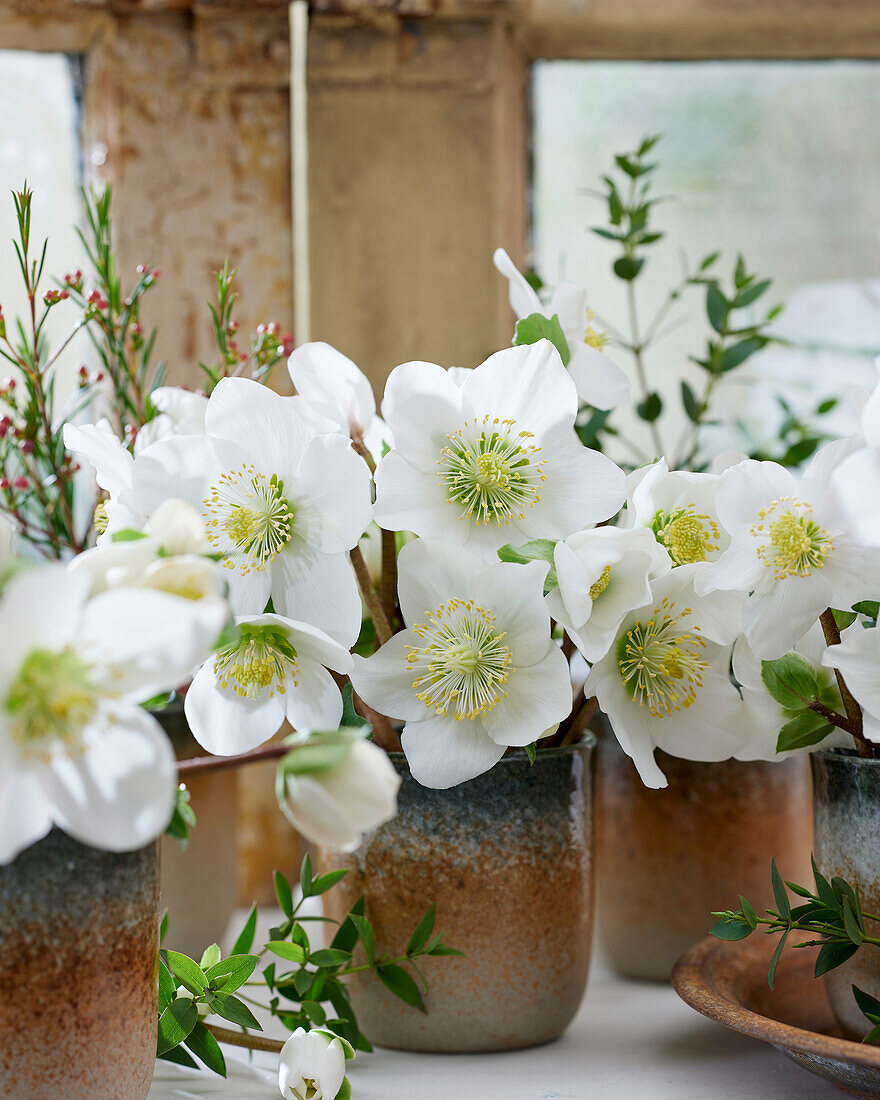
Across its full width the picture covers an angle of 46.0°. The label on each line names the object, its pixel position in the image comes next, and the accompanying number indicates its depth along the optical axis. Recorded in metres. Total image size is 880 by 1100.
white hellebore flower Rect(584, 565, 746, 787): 0.60
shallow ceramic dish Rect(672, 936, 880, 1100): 0.50
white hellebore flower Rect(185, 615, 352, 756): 0.55
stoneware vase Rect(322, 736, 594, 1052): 0.61
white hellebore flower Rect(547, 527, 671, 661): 0.54
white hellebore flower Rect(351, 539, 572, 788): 0.57
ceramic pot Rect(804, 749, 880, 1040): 0.56
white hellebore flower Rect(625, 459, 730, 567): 0.60
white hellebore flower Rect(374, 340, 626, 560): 0.58
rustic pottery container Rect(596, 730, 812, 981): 0.78
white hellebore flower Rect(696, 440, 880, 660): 0.54
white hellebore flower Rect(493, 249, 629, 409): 0.67
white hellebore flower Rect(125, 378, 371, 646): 0.56
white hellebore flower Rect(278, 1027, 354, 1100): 0.55
